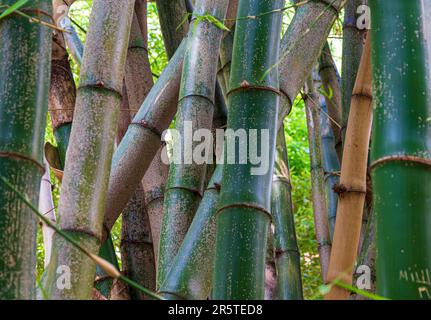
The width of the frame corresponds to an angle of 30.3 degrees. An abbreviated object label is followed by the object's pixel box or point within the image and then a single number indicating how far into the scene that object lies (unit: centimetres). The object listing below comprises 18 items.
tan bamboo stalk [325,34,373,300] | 149
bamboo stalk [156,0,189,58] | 271
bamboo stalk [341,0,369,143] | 250
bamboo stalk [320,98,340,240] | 293
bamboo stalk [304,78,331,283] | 286
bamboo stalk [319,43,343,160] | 307
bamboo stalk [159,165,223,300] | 162
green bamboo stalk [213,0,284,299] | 131
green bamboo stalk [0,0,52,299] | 111
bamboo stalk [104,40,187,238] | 197
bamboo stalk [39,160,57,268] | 235
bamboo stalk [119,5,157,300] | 256
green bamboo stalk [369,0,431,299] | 103
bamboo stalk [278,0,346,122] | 175
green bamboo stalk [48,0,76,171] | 240
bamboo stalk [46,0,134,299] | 140
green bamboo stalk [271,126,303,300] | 255
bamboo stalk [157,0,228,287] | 190
